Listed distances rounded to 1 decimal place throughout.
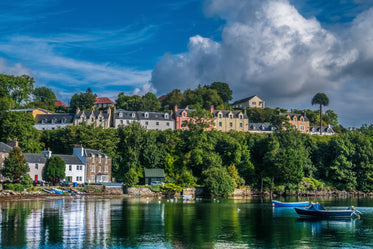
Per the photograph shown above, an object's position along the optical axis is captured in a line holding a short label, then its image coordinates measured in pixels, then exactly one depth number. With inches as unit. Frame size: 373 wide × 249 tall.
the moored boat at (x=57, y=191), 2965.6
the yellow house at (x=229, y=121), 4982.8
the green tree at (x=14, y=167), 2837.1
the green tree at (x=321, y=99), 5900.6
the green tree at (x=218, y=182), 3449.8
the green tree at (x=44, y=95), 5681.1
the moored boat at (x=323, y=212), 2048.5
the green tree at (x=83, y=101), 5319.9
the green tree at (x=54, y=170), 3159.5
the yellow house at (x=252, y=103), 6169.3
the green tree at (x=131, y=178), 3347.7
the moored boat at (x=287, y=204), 2495.2
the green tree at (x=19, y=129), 3257.9
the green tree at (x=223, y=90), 5954.7
